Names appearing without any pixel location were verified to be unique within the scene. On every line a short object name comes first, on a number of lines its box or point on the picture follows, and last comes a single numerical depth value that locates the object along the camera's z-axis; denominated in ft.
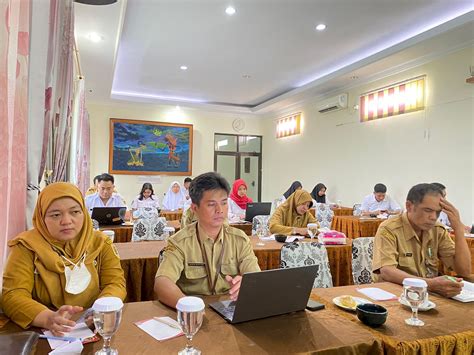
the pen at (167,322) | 4.02
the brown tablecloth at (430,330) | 3.81
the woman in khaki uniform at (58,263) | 4.38
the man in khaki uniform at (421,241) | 6.53
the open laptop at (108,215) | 13.11
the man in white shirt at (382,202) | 19.85
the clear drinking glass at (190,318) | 3.40
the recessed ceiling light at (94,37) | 14.91
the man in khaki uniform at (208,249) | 5.53
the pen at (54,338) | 3.63
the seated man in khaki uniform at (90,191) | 23.82
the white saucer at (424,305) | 4.75
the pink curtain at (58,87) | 7.61
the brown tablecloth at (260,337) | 3.52
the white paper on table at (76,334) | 3.56
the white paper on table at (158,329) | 3.76
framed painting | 29.99
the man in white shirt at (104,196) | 15.74
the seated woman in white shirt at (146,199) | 20.90
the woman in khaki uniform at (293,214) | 11.86
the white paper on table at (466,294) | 5.19
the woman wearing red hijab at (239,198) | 19.71
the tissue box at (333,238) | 10.23
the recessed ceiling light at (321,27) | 16.29
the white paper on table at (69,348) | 3.37
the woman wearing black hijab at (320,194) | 24.56
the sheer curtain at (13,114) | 4.34
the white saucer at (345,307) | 4.77
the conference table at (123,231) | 12.63
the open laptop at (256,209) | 14.75
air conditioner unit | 23.88
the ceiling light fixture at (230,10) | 14.65
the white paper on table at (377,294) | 5.25
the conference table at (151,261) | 7.89
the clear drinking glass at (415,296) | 4.36
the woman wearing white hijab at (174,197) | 26.89
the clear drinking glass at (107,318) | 3.30
